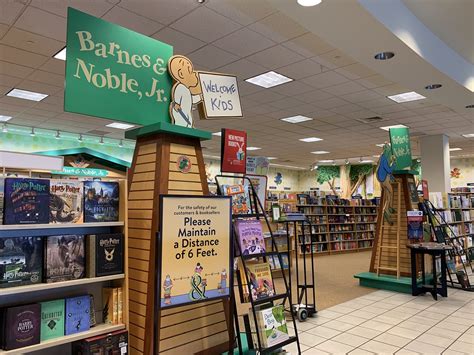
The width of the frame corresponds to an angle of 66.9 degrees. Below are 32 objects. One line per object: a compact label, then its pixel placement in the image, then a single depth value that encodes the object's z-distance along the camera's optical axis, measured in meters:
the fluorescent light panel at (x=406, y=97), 7.20
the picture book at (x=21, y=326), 2.01
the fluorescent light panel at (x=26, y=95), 6.85
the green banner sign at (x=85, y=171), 6.66
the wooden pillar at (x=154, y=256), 2.56
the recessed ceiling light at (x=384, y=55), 4.73
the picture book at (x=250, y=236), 2.92
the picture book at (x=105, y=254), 2.35
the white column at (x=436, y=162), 10.09
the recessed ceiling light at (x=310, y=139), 11.45
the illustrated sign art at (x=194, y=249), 2.38
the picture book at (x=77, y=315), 2.27
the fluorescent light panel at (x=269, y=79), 6.20
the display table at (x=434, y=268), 5.45
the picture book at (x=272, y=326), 2.81
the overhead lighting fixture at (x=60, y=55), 5.16
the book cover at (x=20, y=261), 2.02
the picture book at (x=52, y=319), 2.17
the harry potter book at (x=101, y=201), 2.41
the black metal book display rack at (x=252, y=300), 2.75
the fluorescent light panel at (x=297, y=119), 8.82
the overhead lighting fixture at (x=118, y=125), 9.36
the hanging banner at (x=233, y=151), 3.29
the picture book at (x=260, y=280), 2.88
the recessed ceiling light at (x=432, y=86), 6.09
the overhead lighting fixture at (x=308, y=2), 3.49
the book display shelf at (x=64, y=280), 2.05
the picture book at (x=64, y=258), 2.20
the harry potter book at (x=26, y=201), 2.06
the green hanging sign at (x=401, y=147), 6.62
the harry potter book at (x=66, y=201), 2.27
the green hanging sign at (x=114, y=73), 2.34
